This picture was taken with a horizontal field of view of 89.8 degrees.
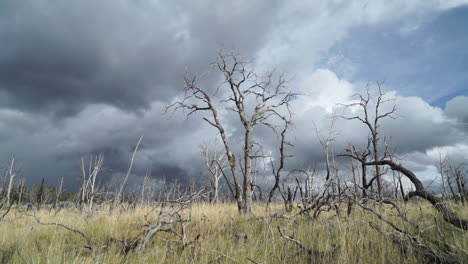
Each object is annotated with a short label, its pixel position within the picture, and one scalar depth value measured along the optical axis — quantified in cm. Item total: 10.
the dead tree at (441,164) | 2635
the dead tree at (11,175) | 3232
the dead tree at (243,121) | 911
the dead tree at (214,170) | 3309
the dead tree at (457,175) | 2309
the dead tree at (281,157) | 1063
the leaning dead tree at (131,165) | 662
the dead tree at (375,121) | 1614
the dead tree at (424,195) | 347
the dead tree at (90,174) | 2945
